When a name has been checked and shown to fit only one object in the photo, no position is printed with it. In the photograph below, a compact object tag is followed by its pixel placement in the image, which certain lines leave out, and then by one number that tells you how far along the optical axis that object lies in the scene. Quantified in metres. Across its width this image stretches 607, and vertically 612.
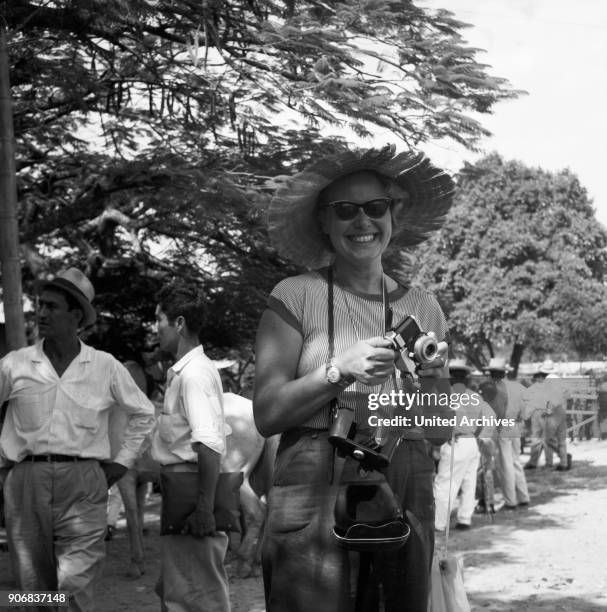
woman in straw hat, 2.34
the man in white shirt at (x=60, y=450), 4.25
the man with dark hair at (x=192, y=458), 4.69
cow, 7.93
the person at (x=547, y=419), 13.59
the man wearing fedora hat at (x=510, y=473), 12.04
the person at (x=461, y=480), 10.64
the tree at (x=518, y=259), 36.62
